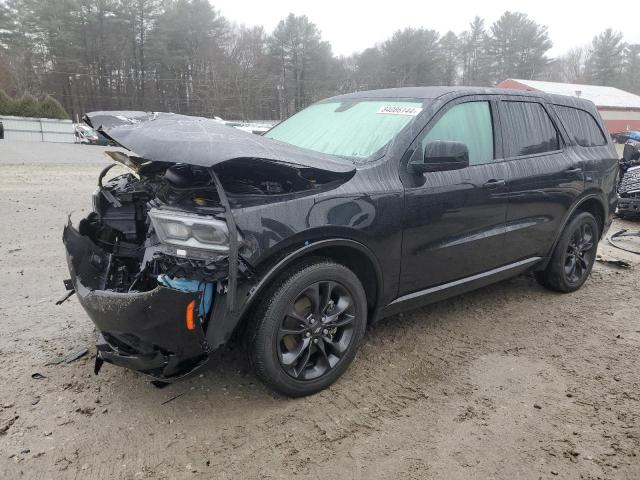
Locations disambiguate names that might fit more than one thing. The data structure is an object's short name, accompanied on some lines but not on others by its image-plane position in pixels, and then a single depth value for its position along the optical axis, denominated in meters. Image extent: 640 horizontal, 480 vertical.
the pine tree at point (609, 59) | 71.50
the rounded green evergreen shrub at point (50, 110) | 33.44
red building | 49.97
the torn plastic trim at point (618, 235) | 7.15
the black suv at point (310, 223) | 2.45
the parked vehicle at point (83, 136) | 33.00
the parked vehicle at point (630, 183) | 8.55
